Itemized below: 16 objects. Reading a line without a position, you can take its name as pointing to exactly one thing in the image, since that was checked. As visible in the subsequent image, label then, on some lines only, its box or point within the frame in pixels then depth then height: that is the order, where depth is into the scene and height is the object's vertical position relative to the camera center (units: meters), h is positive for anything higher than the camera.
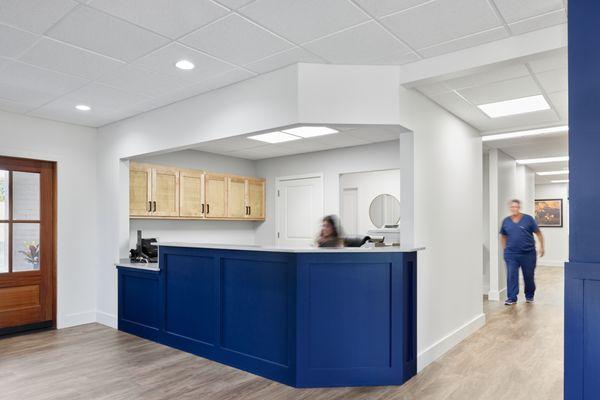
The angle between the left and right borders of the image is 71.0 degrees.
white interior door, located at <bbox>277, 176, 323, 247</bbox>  6.64 -0.14
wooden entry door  4.68 -0.49
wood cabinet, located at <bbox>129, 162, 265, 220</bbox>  5.33 +0.10
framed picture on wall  12.04 -0.34
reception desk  3.22 -0.90
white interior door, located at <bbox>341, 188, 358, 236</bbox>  7.68 -0.17
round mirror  7.41 -0.16
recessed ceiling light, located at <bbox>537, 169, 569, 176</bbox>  9.87 +0.68
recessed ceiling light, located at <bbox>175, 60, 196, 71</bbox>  3.31 +1.09
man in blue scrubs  6.29 -0.69
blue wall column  1.95 -0.04
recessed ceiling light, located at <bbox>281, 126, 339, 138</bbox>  5.01 +0.85
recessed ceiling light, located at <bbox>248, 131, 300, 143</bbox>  5.27 +0.83
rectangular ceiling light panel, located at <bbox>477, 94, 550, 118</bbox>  4.05 +0.96
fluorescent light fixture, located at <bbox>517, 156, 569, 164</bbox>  7.59 +0.77
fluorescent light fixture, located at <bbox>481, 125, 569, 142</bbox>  5.11 +0.87
